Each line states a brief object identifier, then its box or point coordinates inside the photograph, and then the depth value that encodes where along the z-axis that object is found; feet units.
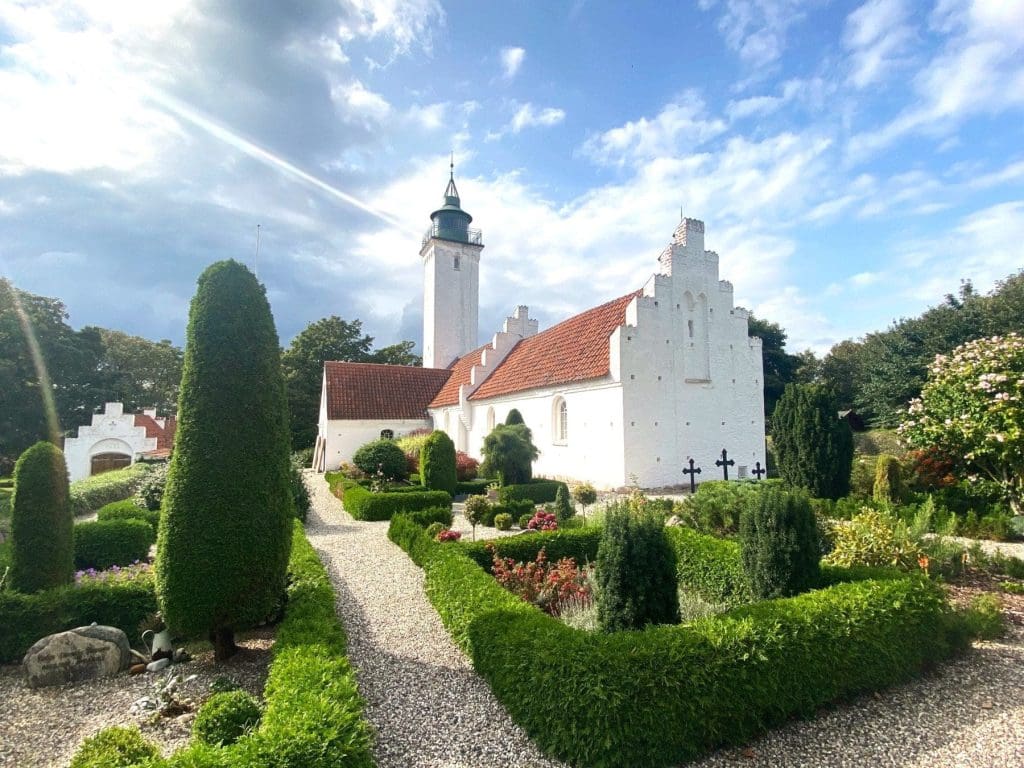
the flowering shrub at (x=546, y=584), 20.76
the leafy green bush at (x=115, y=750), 10.27
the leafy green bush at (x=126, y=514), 32.91
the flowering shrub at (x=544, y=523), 33.06
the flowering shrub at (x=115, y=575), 21.20
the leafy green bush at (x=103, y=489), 48.34
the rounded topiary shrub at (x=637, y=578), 16.20
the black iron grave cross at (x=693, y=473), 50.30
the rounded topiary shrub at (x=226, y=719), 11.35
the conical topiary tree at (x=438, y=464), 48.78
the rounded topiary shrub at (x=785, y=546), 17.43
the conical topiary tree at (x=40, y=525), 19.69
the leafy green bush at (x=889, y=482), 36.81
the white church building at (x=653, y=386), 52.37
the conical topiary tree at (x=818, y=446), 38.06
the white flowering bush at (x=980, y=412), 33.47
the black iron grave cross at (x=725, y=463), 52.95
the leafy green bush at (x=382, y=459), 53.16
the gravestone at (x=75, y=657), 15.85
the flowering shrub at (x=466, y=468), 62.49
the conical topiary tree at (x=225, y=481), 15.64
